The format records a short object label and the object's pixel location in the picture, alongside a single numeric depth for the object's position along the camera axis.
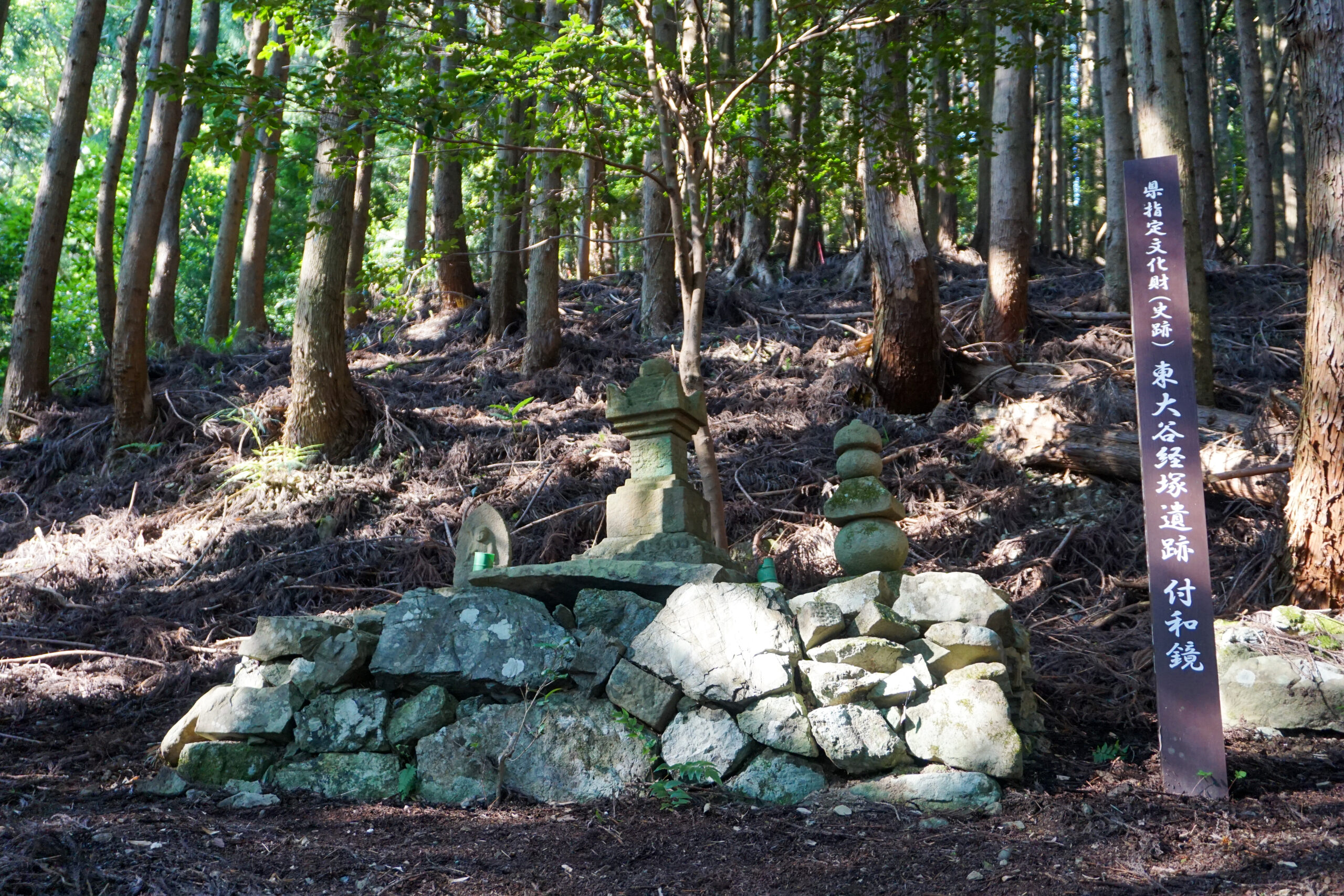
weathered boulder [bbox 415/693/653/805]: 4.40
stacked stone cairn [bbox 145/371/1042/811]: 4.30
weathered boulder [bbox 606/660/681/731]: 4.48
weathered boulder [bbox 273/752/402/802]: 4.49
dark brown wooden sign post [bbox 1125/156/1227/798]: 4.28
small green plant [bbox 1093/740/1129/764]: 4.86
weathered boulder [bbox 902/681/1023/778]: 4.21
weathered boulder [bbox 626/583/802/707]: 4.40
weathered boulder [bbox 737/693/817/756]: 4.31
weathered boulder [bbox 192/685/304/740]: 4.71
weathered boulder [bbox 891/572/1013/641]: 4.89
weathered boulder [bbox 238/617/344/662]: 4.90
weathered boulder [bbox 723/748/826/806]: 4.21
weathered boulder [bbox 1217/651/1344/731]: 5.11
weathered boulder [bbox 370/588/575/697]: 4.71
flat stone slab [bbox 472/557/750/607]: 4.89
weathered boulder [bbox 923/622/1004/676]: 4.67
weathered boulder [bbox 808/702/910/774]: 4.25
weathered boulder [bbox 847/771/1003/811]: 4.07
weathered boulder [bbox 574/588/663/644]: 4.88
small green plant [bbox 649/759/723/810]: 4.18
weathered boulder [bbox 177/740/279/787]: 4.62
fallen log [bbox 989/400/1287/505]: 7.43
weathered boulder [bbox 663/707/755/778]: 4.34
